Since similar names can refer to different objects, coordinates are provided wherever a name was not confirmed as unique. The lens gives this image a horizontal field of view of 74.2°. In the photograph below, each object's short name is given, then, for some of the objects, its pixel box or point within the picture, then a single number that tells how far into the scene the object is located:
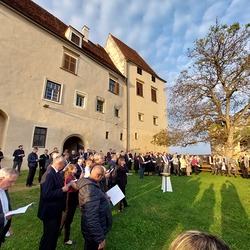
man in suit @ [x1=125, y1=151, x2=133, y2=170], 14.14
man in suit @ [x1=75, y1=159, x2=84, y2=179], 5.76
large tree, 15.47
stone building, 12.74
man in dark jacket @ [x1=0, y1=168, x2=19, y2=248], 2.27
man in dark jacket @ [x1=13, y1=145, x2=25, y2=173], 10.23
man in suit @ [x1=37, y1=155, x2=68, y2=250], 2.83
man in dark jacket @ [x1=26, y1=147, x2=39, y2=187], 8.38
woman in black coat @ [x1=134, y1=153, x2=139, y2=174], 13.84
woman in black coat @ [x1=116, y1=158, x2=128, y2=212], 6.02
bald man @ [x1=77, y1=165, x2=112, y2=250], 2.45
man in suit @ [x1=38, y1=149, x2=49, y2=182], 9.49
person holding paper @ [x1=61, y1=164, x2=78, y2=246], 3.69
